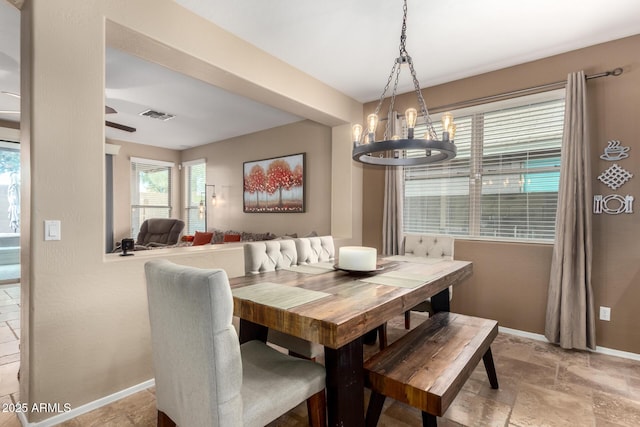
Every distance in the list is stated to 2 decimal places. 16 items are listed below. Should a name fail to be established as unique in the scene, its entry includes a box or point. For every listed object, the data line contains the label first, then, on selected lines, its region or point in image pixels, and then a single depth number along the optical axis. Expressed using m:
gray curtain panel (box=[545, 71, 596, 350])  2.73
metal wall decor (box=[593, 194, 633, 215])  2.65
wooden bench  1.41
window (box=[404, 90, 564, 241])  3.11
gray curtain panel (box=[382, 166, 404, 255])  3.83
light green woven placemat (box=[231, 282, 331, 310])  1.46
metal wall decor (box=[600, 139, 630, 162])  2.68
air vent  4.48
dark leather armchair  5.45
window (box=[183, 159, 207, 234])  6.70
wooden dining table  1.29
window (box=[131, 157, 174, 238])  6.50
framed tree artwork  4.88
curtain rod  2.74
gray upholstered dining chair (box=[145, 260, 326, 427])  1.10
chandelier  1.90
